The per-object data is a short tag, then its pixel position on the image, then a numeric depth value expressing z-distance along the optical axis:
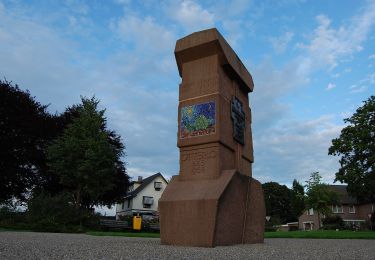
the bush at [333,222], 46.20
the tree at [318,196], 46.94
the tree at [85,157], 28.31
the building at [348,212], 65.12
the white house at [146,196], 61.06
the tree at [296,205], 71.06
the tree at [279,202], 77.75
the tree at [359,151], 32.34
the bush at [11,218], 22.88
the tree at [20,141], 29.80
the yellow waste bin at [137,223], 26.05
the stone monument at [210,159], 10.80
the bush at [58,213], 25.06
